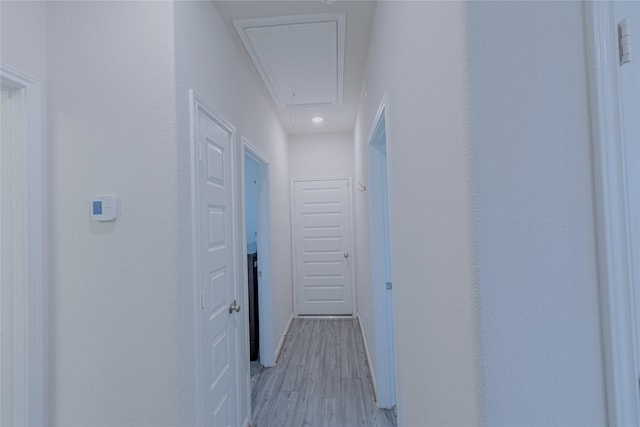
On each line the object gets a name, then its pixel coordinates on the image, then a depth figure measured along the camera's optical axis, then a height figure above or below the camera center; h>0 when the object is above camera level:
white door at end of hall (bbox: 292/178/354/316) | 4.29 -0.42
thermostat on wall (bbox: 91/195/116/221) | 1.28 +0.08
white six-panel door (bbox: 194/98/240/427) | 1.49 -0.26
